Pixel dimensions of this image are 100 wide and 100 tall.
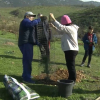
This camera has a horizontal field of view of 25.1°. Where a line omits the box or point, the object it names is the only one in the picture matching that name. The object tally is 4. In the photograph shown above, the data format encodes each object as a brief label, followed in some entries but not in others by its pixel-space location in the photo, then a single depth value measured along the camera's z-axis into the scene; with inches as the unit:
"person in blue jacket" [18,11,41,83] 251.9
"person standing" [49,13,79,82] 238.1
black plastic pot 221.7
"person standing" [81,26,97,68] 414.3
